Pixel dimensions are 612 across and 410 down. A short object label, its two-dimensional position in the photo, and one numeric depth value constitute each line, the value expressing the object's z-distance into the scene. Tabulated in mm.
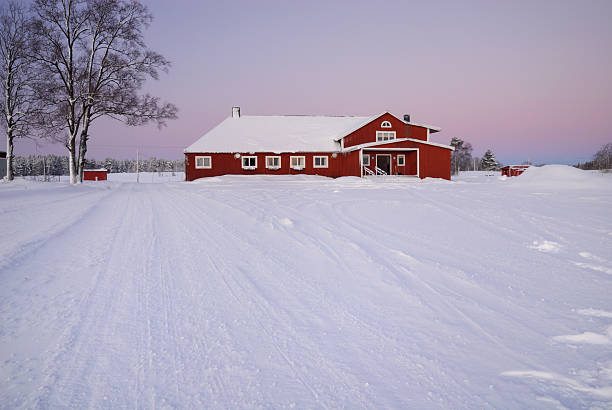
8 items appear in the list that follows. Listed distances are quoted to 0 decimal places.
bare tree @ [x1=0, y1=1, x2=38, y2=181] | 23812
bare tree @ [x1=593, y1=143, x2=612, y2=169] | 38656
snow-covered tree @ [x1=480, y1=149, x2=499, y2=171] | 78138
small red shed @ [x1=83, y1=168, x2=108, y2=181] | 50562
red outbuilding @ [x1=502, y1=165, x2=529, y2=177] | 45041
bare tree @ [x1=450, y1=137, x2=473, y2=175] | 80125
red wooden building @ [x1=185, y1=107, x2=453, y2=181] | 31031
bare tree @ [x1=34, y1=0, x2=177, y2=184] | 21500
